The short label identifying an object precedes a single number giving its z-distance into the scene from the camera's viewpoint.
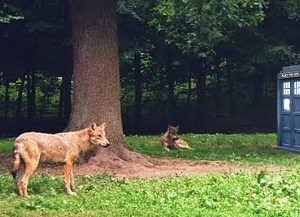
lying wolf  18.29
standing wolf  9.66
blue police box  17.78
